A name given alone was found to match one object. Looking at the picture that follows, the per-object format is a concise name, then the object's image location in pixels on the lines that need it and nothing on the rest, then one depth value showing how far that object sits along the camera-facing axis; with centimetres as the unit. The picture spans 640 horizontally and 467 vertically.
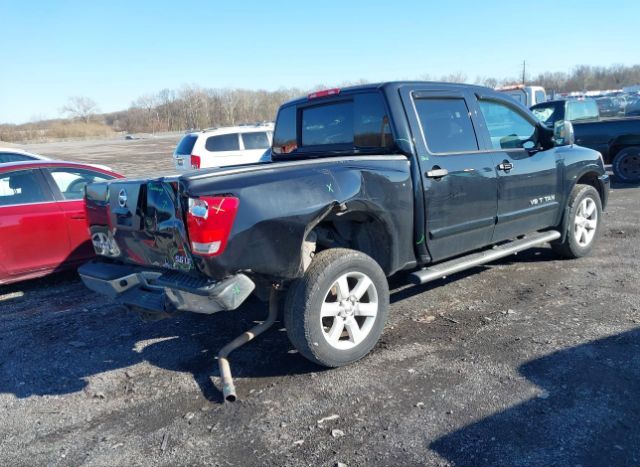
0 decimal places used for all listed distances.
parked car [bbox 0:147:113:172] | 1081
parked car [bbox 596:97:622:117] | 2396
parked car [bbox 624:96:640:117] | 1789
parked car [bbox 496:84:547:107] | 1961
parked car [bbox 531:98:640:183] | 1122
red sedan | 570
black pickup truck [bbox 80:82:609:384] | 328
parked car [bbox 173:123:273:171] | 1298
